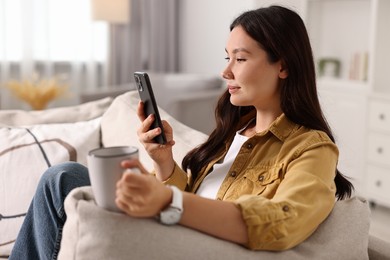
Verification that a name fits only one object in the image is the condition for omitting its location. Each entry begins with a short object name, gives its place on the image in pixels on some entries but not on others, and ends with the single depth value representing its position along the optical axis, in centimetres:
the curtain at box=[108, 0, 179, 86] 506
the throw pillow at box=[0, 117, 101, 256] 171
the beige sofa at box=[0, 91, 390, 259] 93
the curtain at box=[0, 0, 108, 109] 448
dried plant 377
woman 101
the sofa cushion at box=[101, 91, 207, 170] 172
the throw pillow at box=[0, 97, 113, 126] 206
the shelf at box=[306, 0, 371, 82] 419
